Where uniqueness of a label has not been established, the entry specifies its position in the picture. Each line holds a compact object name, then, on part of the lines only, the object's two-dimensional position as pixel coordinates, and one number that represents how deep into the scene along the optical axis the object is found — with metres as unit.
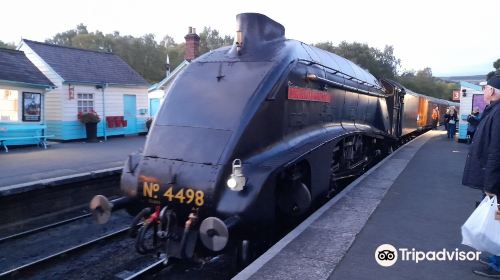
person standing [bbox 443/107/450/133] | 21.25
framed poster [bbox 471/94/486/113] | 18.08
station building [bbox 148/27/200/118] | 19.61
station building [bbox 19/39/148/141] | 17.08
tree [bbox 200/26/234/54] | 67.88
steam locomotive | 4.42
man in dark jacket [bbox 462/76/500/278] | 3.79
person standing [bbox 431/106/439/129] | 31.88
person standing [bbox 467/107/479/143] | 11.56
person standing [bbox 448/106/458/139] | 20.79
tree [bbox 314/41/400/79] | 59.06
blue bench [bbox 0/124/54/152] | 13.95
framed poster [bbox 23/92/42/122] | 15.00
